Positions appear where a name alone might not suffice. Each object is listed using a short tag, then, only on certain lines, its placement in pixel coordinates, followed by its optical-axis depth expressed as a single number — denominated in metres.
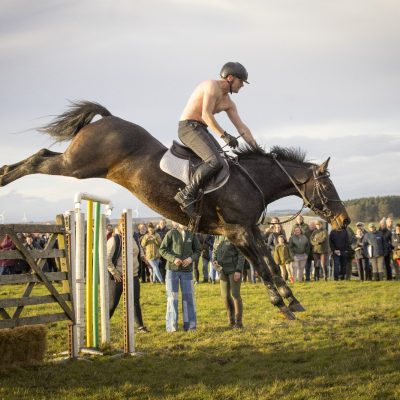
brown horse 8.27
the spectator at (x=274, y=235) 21.28
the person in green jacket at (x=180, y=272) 11.97
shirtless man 8.04
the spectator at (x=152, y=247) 21.28
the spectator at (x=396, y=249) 19.83
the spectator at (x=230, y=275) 11.99
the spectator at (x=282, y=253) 20.20
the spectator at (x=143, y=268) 23.48
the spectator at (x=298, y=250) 20.64
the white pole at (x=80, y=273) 9.47
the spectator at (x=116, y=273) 11.63
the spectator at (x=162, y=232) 22.69
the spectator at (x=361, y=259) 21.09
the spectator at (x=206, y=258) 20.23
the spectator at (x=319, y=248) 21.16
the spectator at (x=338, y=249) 20.84
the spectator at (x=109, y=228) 16.72
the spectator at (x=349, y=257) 20.91
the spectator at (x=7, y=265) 21.25
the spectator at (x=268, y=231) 22.19
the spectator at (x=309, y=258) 21.33
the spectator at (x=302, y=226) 21.54
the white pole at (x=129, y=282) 9.50
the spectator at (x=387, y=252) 20.44
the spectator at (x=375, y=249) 20.30
